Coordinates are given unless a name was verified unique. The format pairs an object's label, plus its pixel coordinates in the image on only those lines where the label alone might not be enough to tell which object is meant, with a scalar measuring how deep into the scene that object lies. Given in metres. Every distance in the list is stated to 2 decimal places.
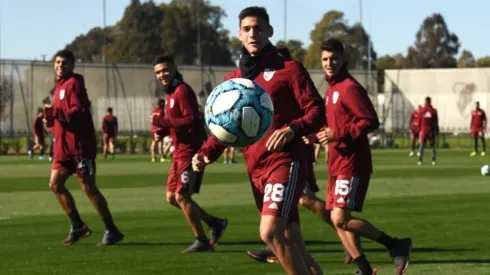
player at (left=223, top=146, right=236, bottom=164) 39.47
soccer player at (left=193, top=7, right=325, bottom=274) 8.27
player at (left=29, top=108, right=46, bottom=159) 40.91
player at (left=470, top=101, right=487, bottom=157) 47.44
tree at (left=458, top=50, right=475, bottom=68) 163.75
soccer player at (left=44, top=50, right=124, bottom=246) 13.48
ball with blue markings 8.01
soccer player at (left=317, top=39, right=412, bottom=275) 10.65
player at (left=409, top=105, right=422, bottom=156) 42.97
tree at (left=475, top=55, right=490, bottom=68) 153.75
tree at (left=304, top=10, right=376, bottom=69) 100.38
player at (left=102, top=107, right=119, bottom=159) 44.84
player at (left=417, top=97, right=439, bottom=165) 38.06
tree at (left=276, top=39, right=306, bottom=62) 121.14
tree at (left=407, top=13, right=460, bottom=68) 160.12
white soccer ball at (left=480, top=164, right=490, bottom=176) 29.17
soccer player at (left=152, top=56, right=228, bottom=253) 13.01
